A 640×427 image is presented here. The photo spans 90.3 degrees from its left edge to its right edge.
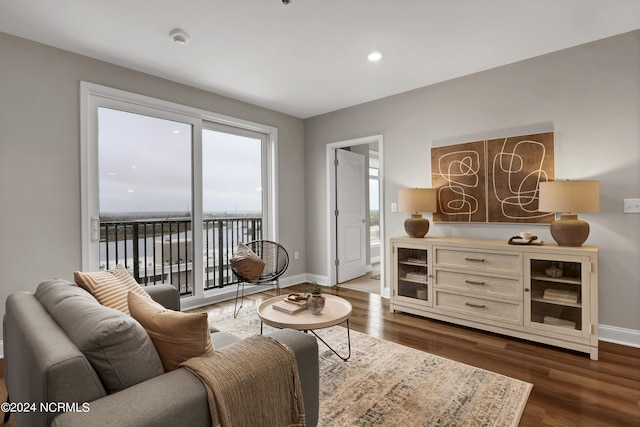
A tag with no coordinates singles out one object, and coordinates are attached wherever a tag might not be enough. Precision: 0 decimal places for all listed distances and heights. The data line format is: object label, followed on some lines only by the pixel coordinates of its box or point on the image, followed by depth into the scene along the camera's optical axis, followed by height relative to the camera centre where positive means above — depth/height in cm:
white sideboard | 250 -69
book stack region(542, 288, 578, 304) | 254 -69
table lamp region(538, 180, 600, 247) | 250 +5
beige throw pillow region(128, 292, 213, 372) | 116 -45
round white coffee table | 202 -70
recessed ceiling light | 294 +147
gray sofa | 88 -51
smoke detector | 255 +145
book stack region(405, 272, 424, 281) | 337 -69
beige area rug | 178 -114
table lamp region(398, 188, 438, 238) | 348 +7
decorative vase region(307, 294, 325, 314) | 221 -64
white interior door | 494 -7
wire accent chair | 399 -56
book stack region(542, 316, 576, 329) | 255 -91
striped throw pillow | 165 -39
